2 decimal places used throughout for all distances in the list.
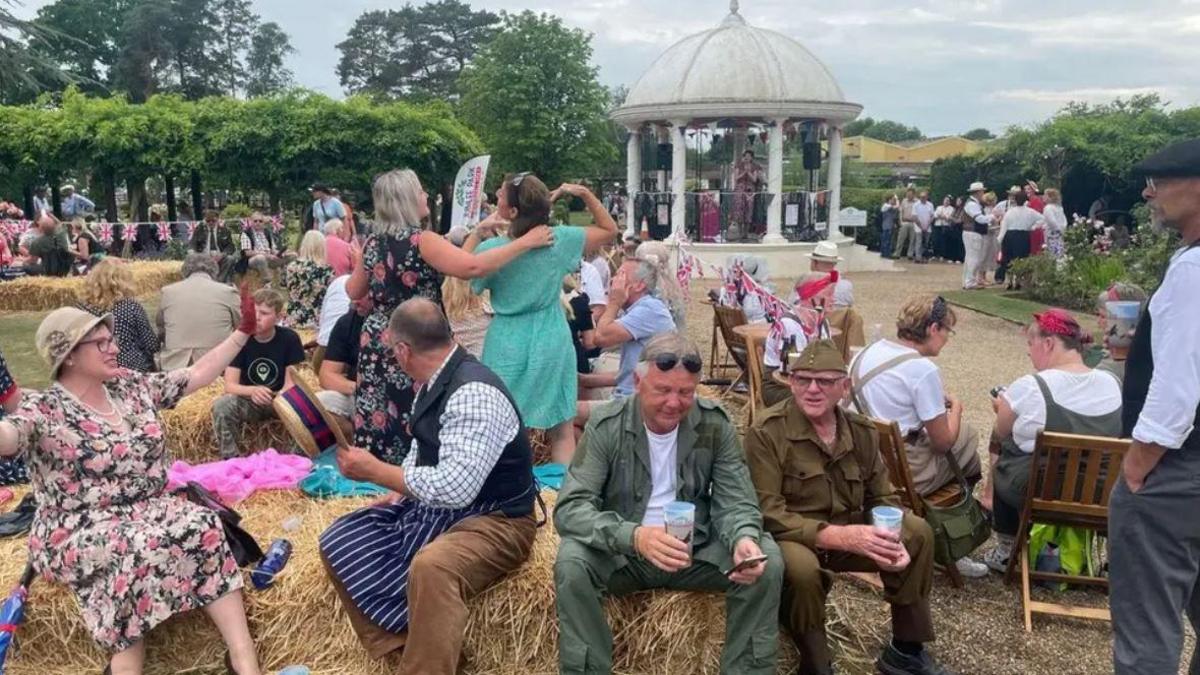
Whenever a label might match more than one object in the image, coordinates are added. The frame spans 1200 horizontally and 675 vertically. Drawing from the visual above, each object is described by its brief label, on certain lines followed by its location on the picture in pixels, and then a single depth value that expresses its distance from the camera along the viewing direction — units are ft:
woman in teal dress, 14.25
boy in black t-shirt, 18.30
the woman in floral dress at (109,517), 10.91
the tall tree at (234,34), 195.93
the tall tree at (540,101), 110.11
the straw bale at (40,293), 44.06
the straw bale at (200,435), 19.13
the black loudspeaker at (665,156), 67.62
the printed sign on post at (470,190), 23.32
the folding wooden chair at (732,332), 24.21
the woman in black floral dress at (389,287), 14.74
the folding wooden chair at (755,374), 18.66
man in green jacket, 10.34
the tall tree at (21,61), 58.85
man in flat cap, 8.25
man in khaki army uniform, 10.87
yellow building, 212.84
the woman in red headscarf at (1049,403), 13.24
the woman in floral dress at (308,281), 28.04
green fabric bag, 12.67
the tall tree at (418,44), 202.18
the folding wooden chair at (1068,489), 11.92
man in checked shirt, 10.15
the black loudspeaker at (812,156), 66.23
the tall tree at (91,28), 170.60
